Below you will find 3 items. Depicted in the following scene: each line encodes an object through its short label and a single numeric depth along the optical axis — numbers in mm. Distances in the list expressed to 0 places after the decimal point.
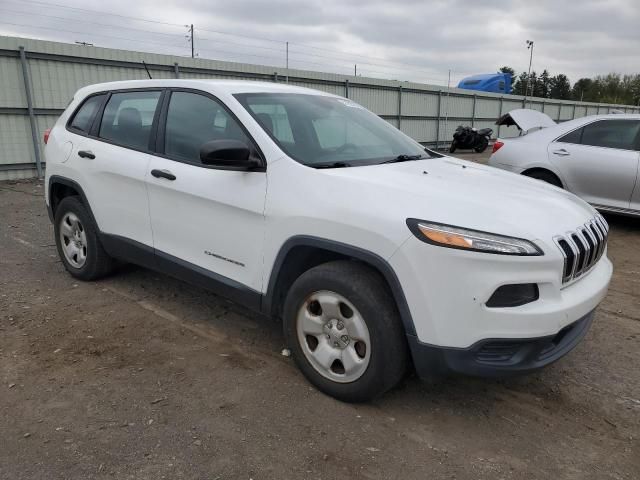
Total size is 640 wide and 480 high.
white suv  2408
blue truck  28625
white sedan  6703
